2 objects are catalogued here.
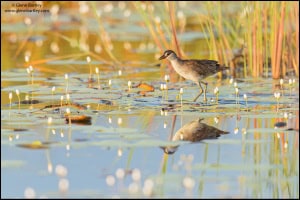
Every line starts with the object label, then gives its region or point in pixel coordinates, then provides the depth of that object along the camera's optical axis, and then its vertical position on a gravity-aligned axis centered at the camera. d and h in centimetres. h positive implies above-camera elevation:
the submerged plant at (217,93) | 1009 -2
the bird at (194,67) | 1123 +32
